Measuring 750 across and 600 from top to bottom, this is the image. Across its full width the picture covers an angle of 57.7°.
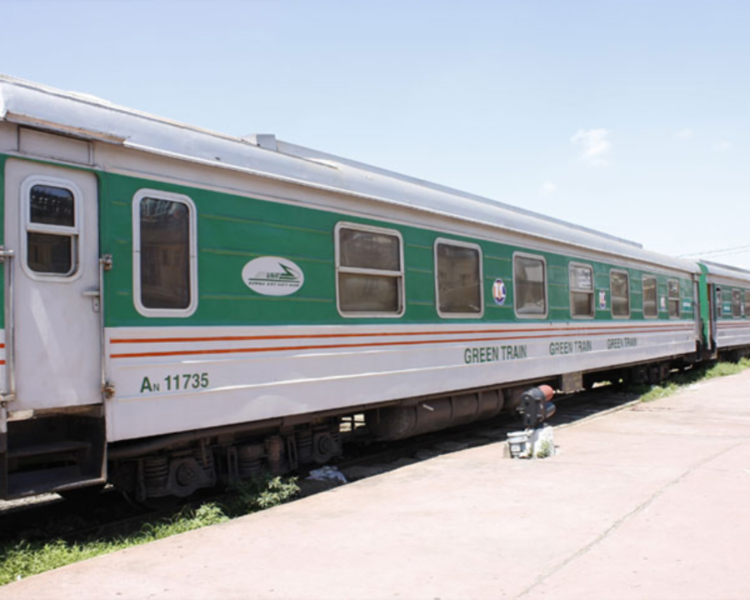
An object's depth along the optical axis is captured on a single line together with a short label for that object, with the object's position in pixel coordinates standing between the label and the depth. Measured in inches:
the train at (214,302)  176.7
